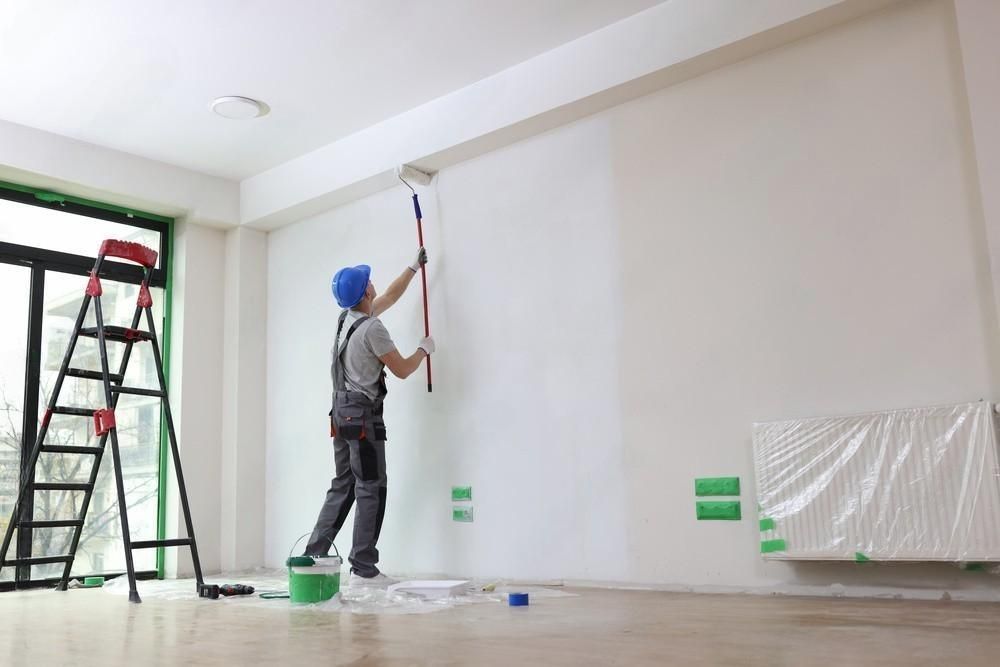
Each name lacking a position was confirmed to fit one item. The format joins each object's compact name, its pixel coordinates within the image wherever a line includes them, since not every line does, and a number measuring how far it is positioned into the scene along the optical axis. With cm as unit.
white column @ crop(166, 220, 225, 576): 553
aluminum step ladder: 416
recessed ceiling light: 475
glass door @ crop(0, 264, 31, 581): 492
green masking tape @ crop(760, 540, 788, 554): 335
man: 410
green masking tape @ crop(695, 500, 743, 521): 359
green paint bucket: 345
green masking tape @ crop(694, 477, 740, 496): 360
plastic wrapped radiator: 297
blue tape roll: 330
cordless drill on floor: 387
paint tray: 354
